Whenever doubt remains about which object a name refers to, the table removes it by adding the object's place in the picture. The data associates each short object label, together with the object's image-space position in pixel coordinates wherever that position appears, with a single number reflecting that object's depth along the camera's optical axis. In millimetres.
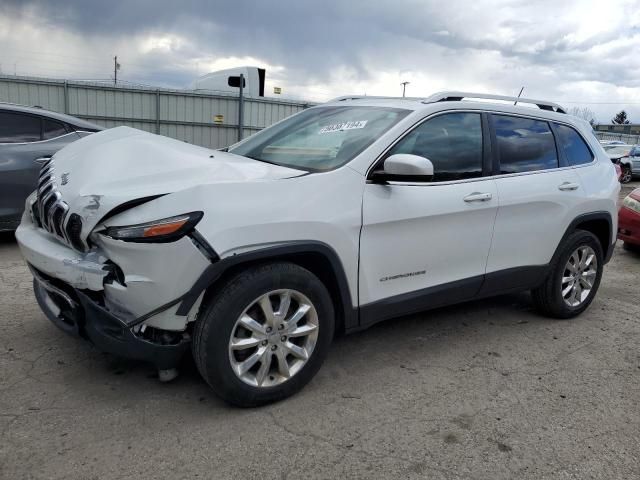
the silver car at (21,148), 5672
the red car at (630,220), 6997
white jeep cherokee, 2523
